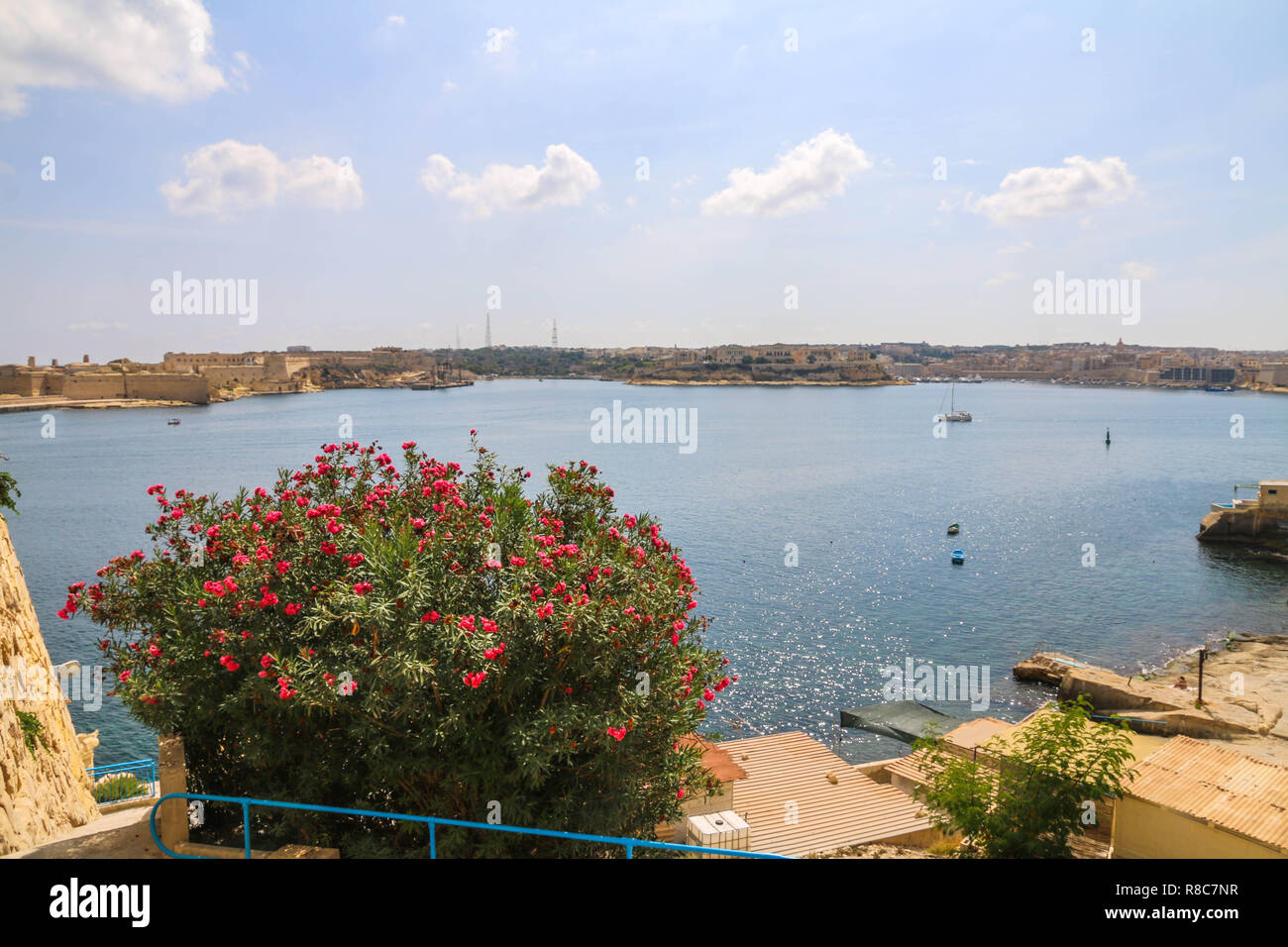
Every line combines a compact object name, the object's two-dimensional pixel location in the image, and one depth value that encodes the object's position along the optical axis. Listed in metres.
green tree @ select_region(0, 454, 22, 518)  11.87
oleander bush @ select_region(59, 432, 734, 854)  6.48
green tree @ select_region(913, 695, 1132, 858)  10.15
